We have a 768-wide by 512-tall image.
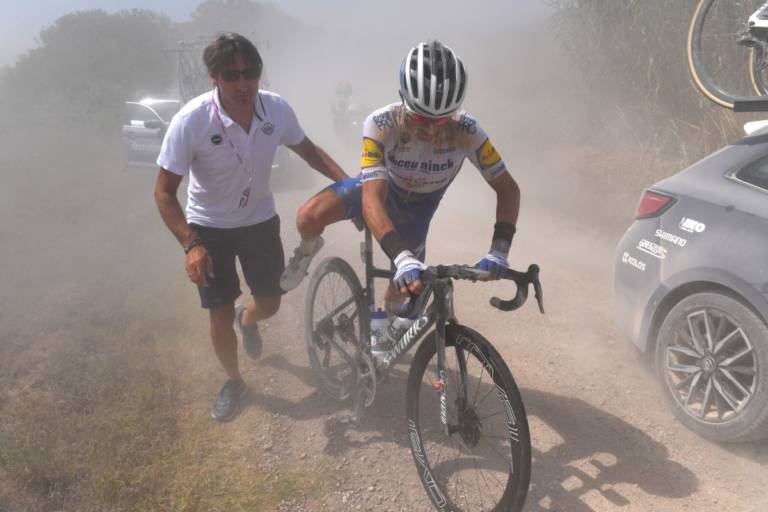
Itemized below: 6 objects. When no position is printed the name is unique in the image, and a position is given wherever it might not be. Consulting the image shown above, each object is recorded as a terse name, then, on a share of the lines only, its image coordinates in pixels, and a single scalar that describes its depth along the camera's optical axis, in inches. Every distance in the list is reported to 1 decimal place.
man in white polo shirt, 115.4
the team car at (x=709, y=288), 110.7
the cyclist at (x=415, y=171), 97.4
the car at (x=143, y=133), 387.2
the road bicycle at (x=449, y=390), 89.7
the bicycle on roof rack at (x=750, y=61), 142.5
